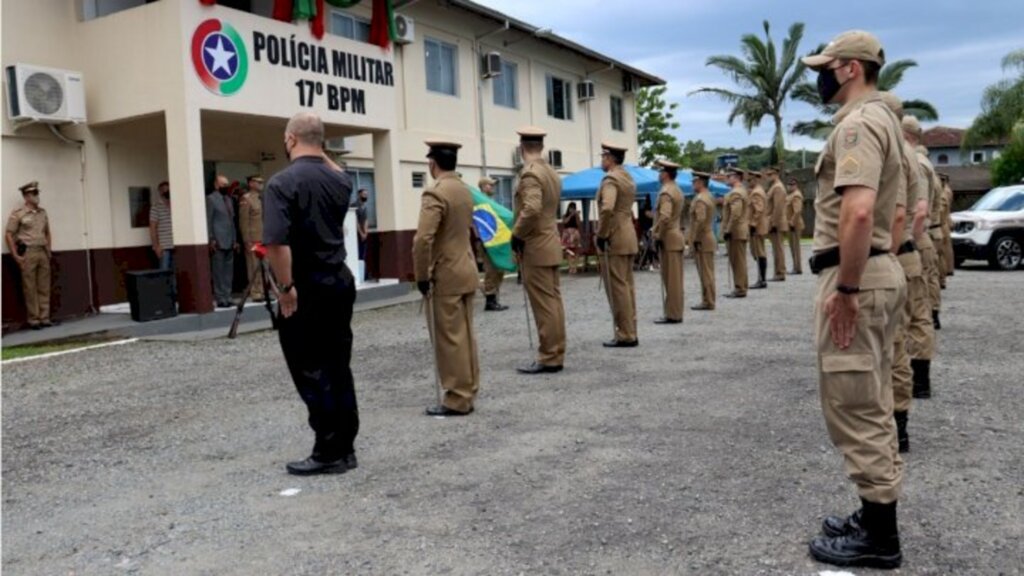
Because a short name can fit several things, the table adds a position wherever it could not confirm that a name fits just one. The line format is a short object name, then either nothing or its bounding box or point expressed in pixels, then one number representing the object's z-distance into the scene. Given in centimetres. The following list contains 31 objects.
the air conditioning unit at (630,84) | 2808
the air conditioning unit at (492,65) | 2009
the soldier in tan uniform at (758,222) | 1471
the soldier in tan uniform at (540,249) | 733
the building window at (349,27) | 1617
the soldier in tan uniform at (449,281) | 586
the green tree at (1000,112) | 3638
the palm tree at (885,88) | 3947
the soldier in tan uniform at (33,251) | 1102
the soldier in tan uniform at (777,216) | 1572
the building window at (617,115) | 2759
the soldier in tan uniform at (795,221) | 1738
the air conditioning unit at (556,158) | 2322
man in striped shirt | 1250
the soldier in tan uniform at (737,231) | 1323
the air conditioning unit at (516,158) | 2174
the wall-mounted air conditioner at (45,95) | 1098
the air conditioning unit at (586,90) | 2489
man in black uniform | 461
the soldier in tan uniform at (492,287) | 1240
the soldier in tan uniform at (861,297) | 316
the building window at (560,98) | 2395
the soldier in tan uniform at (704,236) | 1170
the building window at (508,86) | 2139
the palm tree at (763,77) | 3859
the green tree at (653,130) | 4597
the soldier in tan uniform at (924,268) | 559
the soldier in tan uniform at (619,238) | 859
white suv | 1736
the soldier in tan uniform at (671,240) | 1035
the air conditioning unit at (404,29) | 1703
